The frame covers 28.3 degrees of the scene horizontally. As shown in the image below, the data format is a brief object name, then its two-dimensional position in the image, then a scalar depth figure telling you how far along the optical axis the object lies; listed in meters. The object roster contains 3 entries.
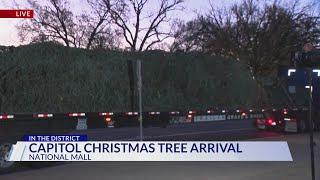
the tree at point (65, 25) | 49.17
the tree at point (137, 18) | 52.41
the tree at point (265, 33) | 46.97
